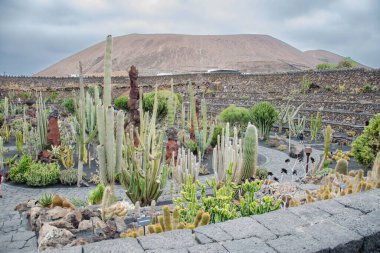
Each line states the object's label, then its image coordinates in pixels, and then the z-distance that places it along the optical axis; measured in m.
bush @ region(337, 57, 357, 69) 29.96
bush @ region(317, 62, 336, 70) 32.53
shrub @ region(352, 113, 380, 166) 8.48
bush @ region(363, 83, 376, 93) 17.75
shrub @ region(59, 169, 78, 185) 8.07
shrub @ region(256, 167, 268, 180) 8.31
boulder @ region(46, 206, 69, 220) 4.70
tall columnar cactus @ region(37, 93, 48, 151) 9.98
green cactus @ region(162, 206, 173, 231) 3.33
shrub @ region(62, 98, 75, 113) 20.27
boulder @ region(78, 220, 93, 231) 4.35
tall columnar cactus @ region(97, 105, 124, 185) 5.00
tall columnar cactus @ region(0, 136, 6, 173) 9.04
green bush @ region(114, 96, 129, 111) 19.44
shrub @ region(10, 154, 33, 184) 8.20
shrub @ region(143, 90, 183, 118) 15.85
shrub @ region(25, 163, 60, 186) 7.98
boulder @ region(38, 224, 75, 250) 3.77
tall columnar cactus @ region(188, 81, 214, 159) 10.50
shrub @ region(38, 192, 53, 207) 5.38
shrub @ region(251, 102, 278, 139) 14.57
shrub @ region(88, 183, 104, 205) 6.01
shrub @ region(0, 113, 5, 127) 16.17
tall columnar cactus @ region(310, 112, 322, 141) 13.55
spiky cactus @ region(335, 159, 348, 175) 7.38
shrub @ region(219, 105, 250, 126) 14.66
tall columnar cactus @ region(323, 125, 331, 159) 9.06
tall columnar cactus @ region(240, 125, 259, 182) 6.55
